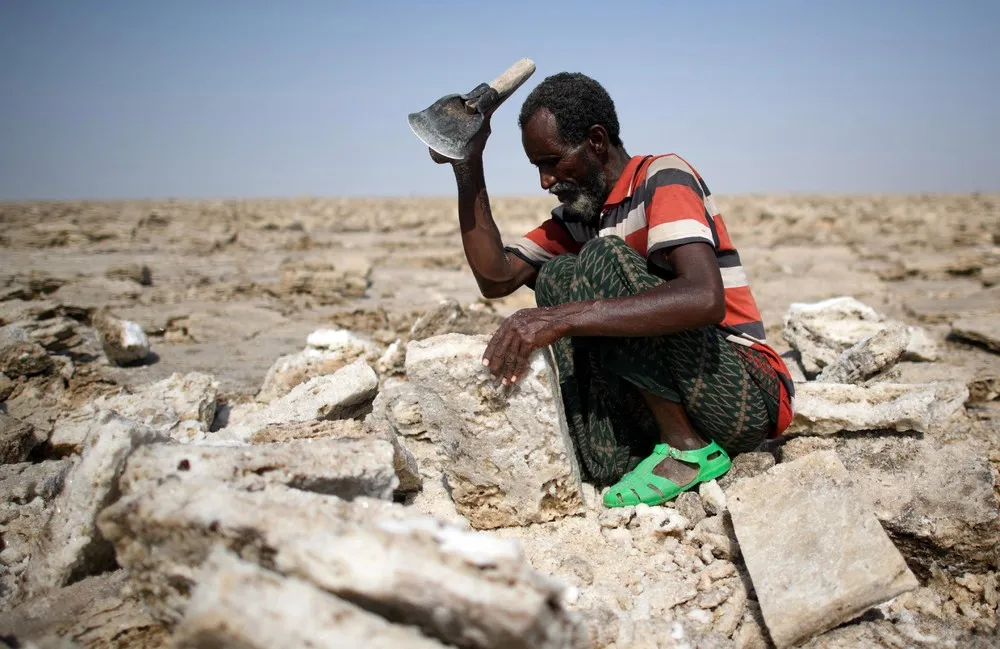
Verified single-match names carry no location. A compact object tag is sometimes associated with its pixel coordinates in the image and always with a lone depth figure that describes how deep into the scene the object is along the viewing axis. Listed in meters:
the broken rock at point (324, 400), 2.95
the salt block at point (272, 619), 1.17
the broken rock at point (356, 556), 1.21
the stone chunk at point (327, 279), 7.79
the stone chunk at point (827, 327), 3.92
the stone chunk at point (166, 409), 3.16
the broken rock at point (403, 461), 2.36
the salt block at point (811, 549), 1.79
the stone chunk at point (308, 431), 2.30
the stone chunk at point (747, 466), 2.52
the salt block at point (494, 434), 2.21
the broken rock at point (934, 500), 2.09
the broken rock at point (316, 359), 3.85
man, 2.17
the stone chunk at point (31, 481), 2.60
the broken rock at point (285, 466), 1.68
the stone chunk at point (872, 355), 3.32
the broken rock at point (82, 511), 1.86
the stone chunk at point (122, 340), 4.73
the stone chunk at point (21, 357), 3.82
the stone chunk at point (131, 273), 8.41
